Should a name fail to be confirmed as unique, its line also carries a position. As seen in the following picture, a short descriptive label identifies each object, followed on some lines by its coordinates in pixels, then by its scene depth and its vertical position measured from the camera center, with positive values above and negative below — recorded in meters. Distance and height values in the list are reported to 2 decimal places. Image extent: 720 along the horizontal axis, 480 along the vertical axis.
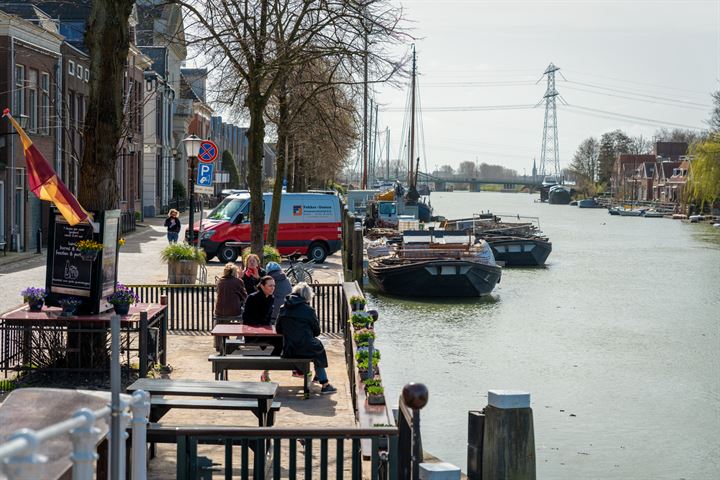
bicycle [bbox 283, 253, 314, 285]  25.17 -2.17
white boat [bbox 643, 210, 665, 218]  123.81 -2.95
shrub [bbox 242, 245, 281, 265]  24.42 -1.69
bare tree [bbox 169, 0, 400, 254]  20.27 +3.03
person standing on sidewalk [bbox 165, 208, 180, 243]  35.44 -1.41
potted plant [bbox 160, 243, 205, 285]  24.70 -1.92
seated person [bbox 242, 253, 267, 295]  16.56 -1.49
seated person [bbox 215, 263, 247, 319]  16.06 -1.72
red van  35.56 -1.32
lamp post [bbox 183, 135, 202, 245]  25.64 +0.71
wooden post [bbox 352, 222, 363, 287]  33.77 -2.33
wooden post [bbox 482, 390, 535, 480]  10.17 -2.46
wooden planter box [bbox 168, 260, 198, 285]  24.69 -2.11
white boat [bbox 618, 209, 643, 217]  128.99 -3.01
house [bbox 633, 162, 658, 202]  163.73 +1.30
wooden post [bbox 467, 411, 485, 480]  10.56 -2.65
